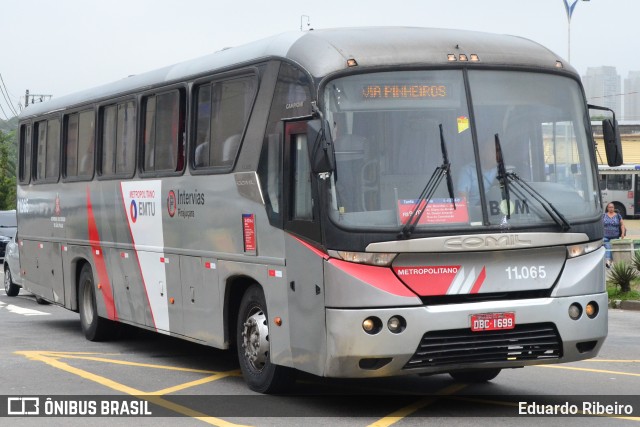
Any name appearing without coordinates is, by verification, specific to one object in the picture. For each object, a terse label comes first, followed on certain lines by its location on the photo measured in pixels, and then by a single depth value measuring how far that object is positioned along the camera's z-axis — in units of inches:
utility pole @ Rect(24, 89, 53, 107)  2959.6
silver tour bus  352.8
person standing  997.2
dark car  1424.7
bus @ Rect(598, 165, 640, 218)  2388.0
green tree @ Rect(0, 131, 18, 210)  3432.6
